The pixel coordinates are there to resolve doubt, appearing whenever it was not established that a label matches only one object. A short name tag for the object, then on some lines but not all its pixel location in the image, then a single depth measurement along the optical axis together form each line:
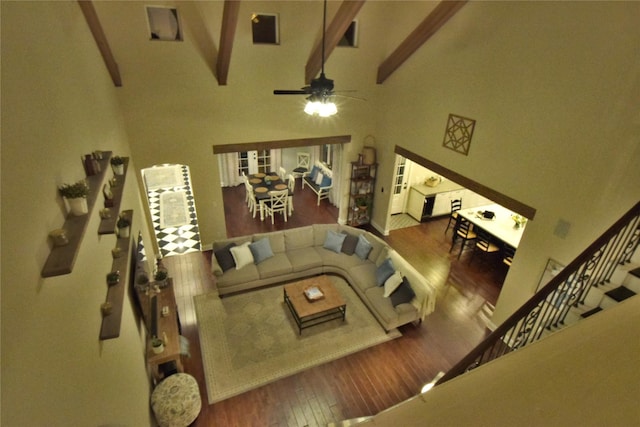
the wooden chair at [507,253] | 6.72
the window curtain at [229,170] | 10.61
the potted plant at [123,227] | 3.84
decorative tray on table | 5.61
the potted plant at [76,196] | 2.31
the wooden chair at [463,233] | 7.47
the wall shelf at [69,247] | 1.83
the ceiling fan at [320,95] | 3.92
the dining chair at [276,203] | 8.67
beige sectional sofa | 5.58
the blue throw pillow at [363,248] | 6.69
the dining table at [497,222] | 6.80
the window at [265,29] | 6.21
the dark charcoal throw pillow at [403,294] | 5.62
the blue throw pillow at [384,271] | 6.01
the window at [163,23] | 5.59
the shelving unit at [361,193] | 8.28
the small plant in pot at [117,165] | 4.16
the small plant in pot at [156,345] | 4.12
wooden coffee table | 5.44
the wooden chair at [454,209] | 8.44
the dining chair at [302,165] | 11.21
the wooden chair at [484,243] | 7.06
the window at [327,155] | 10.23
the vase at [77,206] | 2.35
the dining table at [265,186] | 8.76
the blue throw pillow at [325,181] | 9.84
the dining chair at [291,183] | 9.58
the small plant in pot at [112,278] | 3.17
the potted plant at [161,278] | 5.01
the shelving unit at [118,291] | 2.68
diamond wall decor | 5.67
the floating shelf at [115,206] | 2.96
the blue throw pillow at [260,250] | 6.50
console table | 4.16
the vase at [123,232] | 3.85
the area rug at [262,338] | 4.82
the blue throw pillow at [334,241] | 6.91
